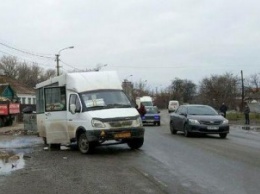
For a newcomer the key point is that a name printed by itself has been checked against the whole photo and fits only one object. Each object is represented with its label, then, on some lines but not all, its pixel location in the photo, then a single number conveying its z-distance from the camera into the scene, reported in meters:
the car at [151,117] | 35.66
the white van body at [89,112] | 14.43
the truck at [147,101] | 50.24
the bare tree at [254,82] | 115.25
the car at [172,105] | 86.70
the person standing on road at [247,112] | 37.64
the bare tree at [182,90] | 134.12
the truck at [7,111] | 38.72
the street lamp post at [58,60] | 53.67
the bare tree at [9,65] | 100.25
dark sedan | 20.73
